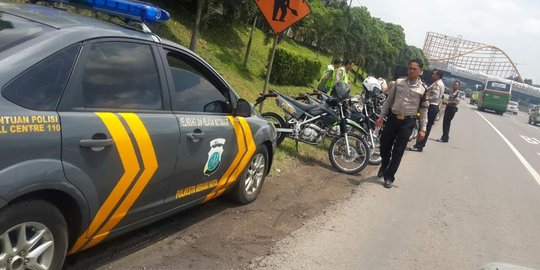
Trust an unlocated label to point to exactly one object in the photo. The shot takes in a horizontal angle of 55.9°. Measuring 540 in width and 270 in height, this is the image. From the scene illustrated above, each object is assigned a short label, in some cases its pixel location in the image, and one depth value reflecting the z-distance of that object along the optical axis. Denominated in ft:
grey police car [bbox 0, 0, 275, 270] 8.74
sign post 27.74
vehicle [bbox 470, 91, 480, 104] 194.98
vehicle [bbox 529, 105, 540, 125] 118.15
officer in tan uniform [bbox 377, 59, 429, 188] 25.41
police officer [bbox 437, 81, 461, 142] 48.62
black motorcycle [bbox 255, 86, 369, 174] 27.76
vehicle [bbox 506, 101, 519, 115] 184.55
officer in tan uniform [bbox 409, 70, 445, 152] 41.16
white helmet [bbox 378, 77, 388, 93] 42.79
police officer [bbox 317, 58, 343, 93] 36.14
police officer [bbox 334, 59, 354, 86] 36.22
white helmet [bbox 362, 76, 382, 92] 35.38
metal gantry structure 602.44
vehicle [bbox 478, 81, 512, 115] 141.59
